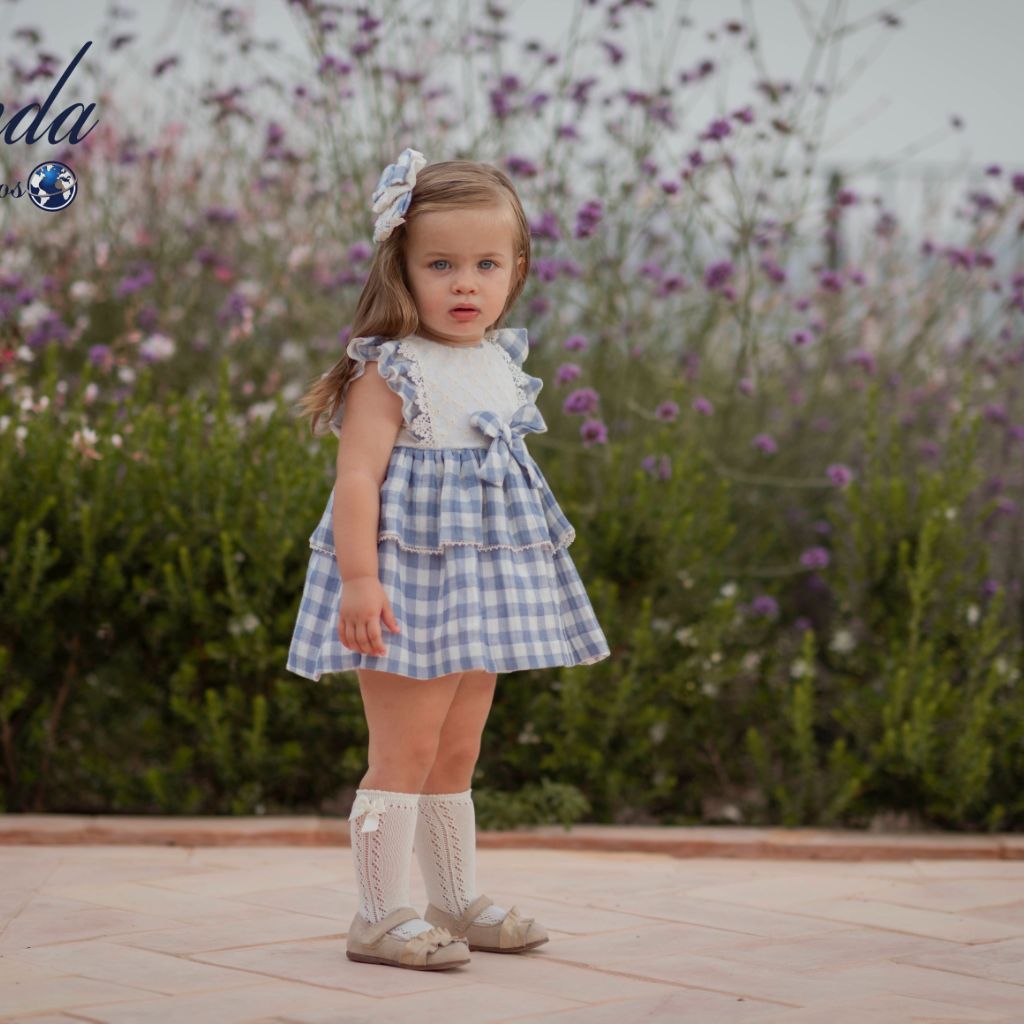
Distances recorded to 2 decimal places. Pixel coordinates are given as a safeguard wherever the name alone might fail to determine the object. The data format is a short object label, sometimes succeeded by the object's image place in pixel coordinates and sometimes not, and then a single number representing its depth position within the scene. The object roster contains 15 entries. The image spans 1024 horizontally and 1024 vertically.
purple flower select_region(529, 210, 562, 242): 4.63
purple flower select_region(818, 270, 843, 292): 4.82
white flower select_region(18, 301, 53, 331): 4.76
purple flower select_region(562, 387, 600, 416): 3.99
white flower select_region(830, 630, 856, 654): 4.36
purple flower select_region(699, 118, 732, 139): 4.59
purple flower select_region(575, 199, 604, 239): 4.34
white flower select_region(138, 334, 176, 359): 4.63
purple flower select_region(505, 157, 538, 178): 4.77
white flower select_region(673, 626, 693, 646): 4.20
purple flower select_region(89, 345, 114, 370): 4.51
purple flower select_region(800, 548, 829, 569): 4.38
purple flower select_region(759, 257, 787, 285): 4.86
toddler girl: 2.50
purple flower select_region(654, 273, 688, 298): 4.65
